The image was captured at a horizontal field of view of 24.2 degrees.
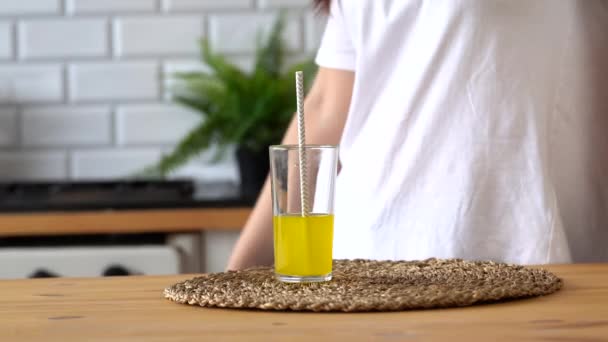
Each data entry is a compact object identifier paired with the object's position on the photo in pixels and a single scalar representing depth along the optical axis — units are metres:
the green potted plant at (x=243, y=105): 3.54
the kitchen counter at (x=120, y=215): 3.13
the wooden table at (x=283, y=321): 1.34
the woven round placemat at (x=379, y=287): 1.56
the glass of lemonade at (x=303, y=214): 1.81
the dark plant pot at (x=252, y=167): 3.48
